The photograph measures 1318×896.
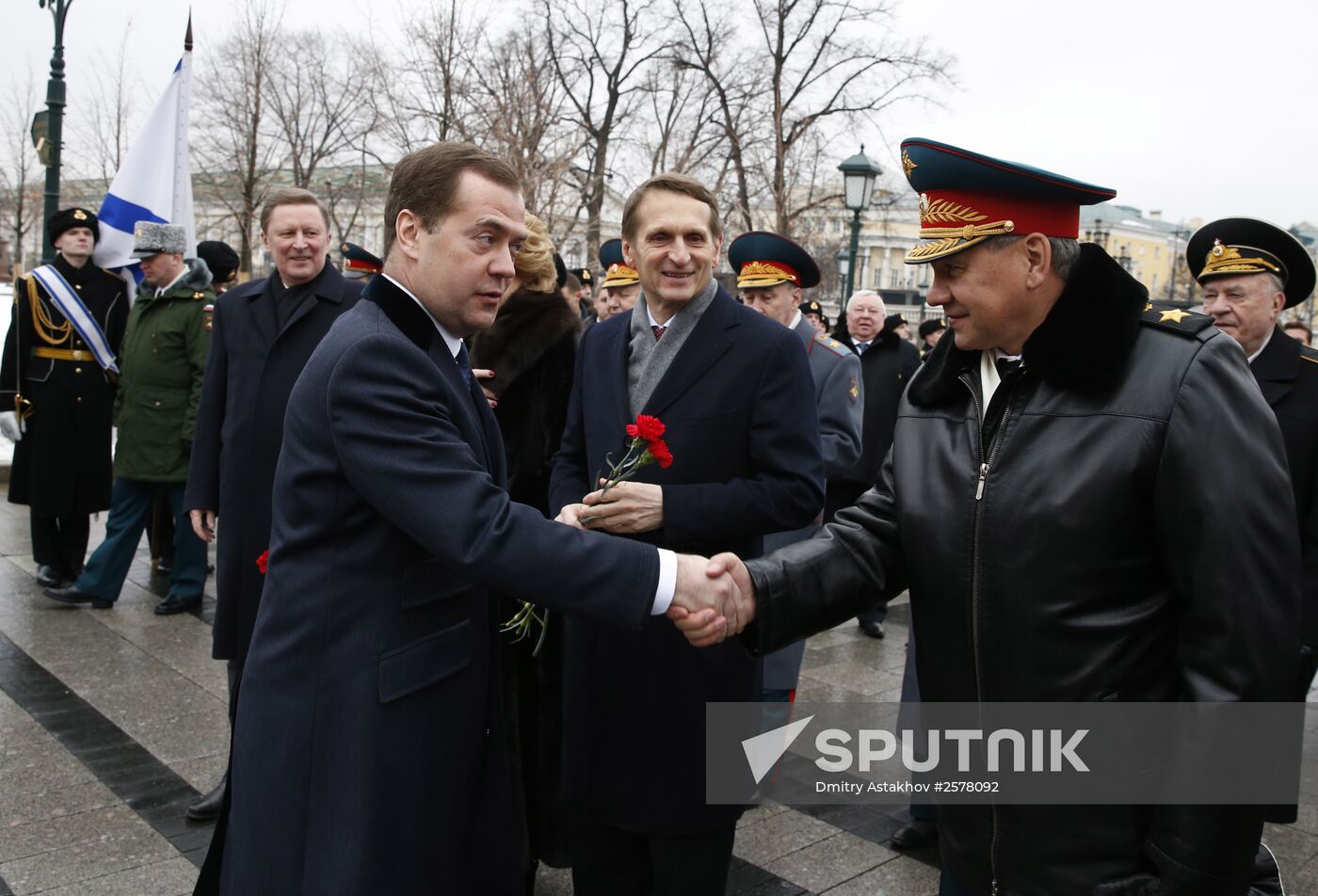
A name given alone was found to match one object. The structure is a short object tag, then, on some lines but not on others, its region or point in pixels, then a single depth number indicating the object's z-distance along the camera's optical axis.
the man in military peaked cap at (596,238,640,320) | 8.02
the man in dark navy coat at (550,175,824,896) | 3.00
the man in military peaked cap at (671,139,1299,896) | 1.89
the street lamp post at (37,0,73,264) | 11.74
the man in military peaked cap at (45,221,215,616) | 6.81
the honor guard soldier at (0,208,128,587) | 7.20
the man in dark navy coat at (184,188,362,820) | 4.05
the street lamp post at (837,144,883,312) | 15.20
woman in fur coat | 3.62
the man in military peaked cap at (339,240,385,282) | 8.84
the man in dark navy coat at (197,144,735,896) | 2.12
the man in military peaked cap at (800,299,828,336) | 11.89
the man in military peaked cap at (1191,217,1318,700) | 4.27
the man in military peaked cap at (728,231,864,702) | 5.79
